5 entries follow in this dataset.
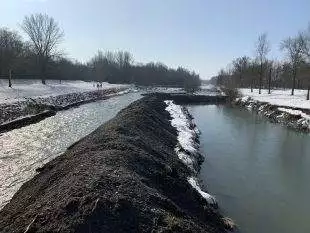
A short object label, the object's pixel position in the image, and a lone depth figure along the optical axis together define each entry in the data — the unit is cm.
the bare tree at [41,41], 5001
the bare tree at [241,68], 5744
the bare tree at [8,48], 4286
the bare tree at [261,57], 4550
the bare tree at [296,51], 3733
